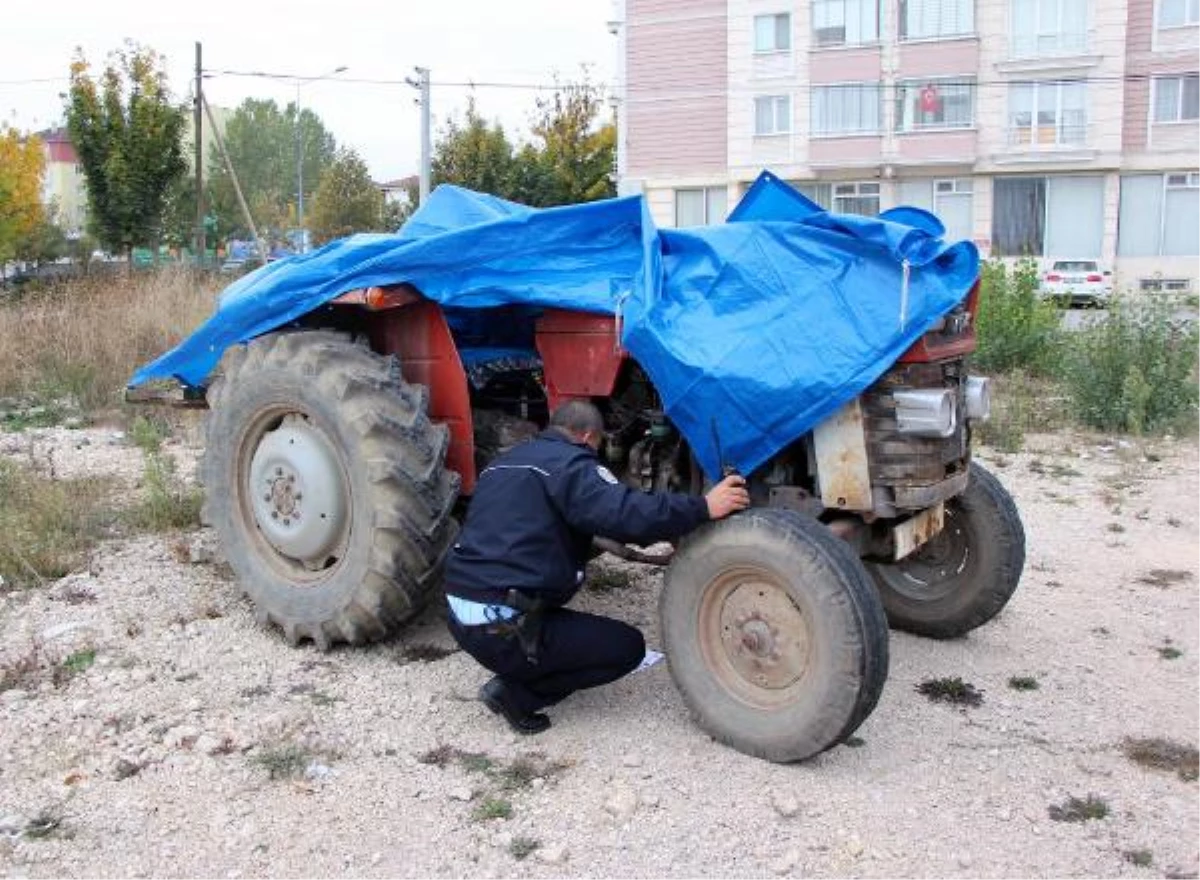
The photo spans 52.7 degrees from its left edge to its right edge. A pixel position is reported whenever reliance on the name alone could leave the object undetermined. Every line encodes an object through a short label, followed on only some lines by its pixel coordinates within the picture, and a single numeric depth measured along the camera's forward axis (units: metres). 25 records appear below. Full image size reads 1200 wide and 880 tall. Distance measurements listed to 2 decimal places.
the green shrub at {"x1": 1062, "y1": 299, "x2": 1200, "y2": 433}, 10.94
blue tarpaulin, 4.23
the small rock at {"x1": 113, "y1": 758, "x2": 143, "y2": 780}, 4.25
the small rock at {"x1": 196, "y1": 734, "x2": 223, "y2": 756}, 4.41
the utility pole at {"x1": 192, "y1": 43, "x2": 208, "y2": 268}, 29.78
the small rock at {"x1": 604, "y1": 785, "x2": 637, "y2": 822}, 3.95
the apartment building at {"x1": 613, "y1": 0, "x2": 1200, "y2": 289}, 33.84
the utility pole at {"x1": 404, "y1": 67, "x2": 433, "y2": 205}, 28.44
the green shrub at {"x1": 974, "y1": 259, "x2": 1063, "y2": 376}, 13.71
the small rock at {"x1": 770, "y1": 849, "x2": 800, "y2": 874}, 3.62
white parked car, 30.97
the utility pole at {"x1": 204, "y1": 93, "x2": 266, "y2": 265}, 21.68
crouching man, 4.34
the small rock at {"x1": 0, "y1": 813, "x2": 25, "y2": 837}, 3.90
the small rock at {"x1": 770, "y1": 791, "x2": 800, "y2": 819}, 3.94
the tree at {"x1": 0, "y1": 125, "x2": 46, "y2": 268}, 29.27
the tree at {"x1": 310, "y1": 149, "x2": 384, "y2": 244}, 46.38
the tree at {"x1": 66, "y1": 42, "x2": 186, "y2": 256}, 23.31
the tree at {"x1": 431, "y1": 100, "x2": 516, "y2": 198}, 35.38
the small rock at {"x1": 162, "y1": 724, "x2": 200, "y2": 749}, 4.47
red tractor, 4.18
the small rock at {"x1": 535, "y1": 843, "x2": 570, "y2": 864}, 3.69
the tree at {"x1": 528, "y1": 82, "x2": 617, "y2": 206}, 36.72
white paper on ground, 5.21
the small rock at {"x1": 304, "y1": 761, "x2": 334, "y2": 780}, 4.24
